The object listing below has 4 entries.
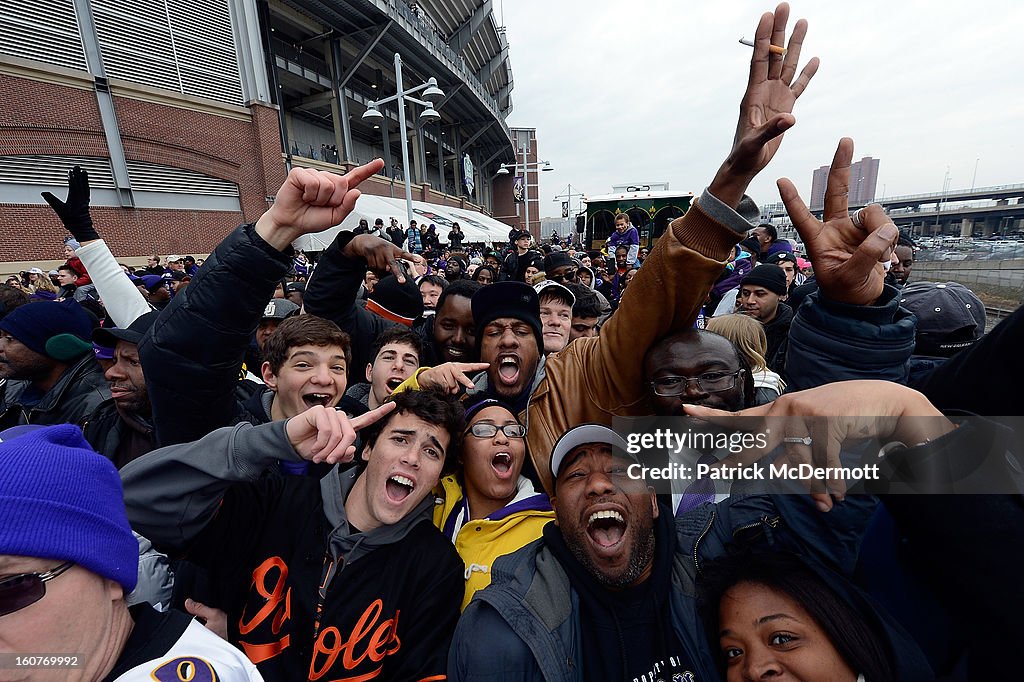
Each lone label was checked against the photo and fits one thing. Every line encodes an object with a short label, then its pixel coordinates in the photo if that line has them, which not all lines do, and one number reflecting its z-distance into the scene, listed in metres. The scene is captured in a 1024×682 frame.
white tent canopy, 17.38
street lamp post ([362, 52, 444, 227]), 13.18
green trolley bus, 15.31
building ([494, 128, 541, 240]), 56.72
